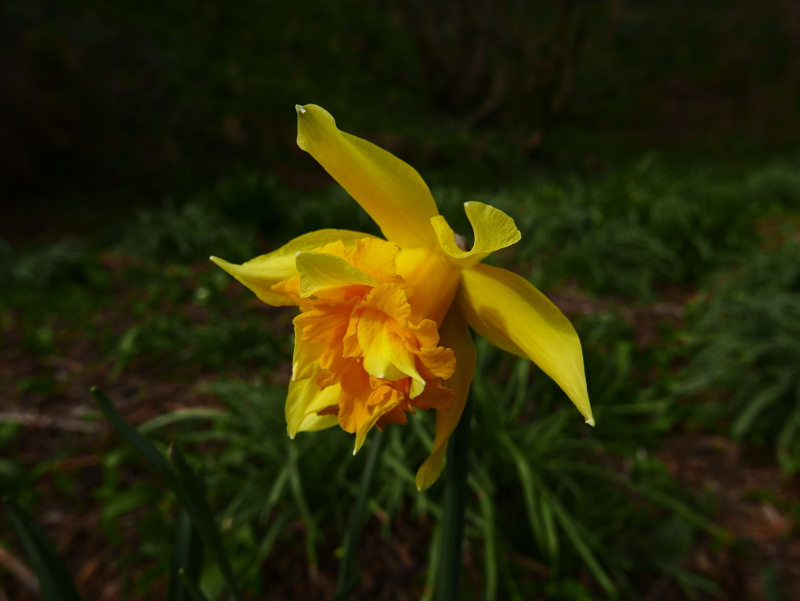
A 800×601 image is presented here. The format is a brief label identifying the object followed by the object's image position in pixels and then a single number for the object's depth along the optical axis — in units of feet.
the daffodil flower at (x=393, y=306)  0.43
